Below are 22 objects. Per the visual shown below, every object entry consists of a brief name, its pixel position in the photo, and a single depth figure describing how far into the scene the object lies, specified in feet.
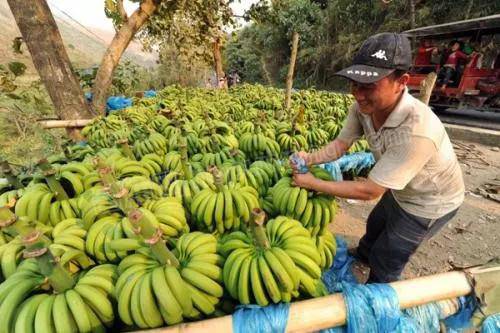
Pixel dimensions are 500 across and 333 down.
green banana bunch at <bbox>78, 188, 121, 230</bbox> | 5.88
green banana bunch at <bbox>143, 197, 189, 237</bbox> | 5.76
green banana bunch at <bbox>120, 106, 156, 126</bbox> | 15.84
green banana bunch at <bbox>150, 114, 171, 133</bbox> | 14.10
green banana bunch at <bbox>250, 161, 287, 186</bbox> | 8.99
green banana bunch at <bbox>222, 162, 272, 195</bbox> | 8.17
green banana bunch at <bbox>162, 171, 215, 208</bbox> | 7.06
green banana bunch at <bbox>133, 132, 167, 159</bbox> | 11.25
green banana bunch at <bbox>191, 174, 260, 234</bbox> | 6.16
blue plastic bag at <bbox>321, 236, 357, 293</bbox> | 9.14
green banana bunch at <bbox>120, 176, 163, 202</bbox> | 6.61
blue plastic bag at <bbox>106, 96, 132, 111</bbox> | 27.30
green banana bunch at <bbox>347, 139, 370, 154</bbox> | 14.73
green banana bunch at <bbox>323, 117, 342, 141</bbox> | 15.52
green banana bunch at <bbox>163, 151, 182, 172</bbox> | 9.58
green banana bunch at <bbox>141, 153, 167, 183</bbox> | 9.42
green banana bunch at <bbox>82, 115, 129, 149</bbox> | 13.30
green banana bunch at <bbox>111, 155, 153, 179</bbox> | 8.41
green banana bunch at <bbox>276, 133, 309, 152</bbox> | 12.66
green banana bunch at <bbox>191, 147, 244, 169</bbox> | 10.13
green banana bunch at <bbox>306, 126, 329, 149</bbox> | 14.14
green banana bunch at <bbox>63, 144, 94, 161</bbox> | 10.57
